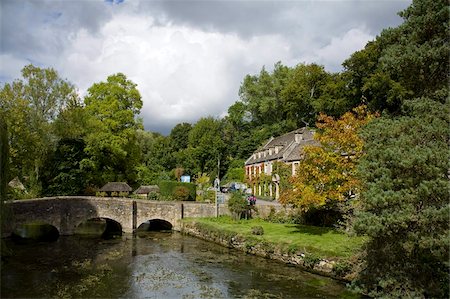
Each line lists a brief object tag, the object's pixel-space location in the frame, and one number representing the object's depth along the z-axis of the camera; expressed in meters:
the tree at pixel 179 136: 83.31
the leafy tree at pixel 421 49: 14.23
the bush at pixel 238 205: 34.06
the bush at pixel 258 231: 27.23
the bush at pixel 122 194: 40.81
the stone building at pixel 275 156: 42.75
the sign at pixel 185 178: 61.38
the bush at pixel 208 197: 42.19
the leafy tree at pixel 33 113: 31.03
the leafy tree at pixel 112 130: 40.66
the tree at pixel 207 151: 70.00
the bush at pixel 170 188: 43.28
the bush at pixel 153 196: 43.38
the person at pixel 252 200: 36.41
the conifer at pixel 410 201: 12.68
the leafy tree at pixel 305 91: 53.22
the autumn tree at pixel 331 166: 23.31
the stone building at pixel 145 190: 47.23
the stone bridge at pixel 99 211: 30.55
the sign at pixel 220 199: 39.33
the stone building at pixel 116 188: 40.25
